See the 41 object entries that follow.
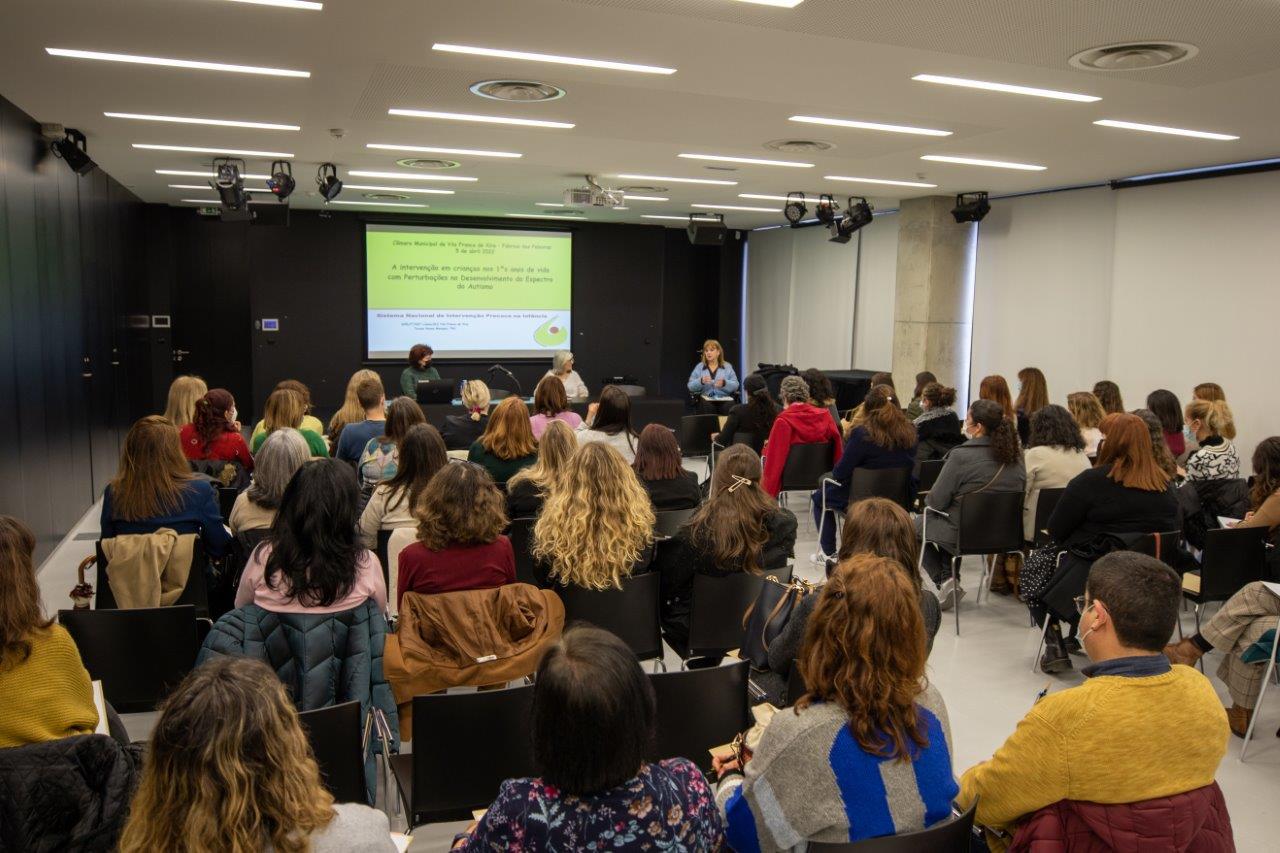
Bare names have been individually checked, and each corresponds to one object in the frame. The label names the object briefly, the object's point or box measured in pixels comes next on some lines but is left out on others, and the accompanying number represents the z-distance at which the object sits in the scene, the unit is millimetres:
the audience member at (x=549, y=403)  6543
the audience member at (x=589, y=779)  1669
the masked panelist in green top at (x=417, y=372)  10297
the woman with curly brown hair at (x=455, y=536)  3426
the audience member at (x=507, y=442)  5352
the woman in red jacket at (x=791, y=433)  7191
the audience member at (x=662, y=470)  4863
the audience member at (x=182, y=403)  6094
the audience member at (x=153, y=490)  4031
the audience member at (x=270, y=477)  4094
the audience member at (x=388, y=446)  5254
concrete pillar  11180
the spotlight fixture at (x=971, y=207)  10688
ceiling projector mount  9930
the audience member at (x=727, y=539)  3863
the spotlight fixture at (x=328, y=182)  9266
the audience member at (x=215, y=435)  5457
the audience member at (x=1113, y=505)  4633
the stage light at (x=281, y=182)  9117
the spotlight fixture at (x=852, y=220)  10805
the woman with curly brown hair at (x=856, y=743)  1943
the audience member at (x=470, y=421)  7254
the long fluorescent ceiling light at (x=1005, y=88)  5035
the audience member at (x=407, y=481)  4422
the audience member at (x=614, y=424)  6250
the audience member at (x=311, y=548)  2971
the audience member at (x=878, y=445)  6441
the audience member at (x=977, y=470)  5688
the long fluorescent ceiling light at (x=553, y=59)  4642
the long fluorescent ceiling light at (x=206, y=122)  6625
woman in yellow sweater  2199
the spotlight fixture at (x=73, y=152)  7105
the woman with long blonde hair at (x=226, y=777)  1504
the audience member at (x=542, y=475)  4750
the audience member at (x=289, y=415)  5785
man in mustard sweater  2078
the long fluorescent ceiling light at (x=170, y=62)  4789
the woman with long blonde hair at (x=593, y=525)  3738
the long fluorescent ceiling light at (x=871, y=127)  6347
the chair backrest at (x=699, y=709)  2795
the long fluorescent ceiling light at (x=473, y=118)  6430
